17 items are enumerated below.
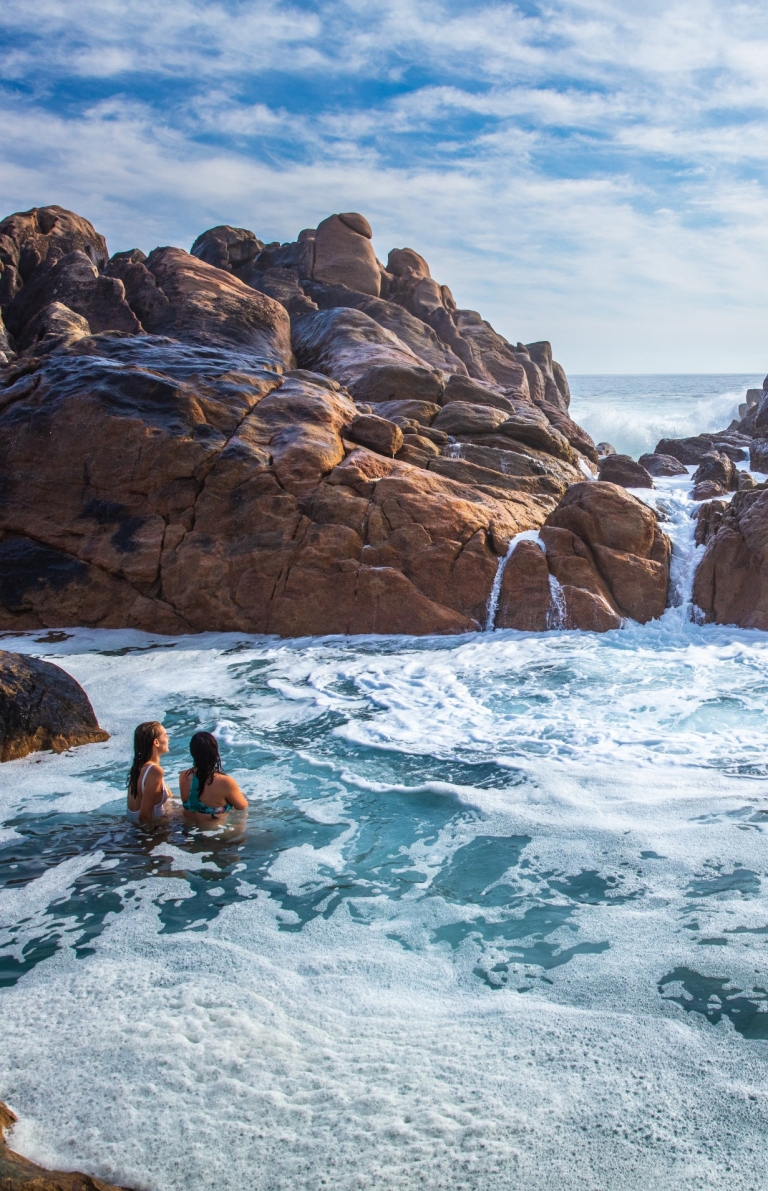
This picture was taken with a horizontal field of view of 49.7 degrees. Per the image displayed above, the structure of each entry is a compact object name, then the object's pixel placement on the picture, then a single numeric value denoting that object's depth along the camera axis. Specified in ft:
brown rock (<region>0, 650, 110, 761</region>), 20.68
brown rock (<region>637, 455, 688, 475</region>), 73.26
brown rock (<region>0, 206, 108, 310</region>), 65.87
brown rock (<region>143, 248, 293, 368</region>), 60.80
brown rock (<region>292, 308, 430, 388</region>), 60.34
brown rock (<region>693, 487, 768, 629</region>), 33.47
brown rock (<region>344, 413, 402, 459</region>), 40.29
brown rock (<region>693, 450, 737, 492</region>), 63.52
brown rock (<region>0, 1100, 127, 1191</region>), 7.06
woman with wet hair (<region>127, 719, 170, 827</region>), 16.63
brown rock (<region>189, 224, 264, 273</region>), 87.71
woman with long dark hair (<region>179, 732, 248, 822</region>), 16.56
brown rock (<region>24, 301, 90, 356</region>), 52.39
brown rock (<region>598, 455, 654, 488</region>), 59.47
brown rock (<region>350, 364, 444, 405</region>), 53.26
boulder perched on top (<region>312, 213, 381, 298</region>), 88.58
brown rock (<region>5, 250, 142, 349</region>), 60.18
